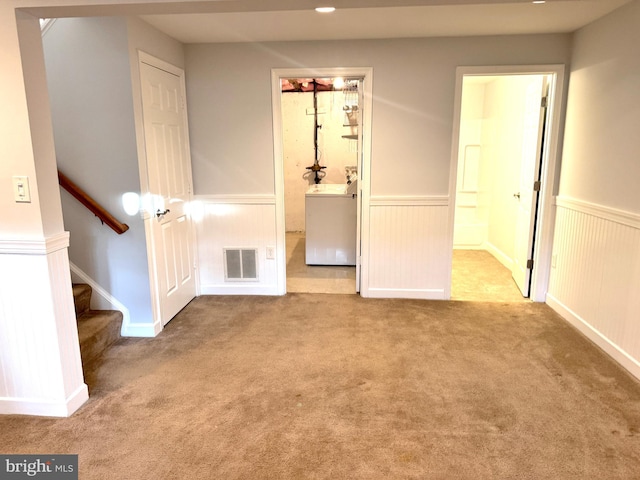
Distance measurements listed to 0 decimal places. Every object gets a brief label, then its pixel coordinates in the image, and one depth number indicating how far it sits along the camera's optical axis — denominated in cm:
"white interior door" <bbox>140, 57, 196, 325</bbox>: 308
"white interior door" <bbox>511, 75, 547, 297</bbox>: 365
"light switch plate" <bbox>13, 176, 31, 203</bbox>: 196
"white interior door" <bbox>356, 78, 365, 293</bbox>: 369
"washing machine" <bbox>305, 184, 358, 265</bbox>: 481
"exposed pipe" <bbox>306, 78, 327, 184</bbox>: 643
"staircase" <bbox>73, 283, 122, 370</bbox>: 273
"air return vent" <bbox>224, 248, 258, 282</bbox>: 400
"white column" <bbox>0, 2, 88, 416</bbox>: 189
